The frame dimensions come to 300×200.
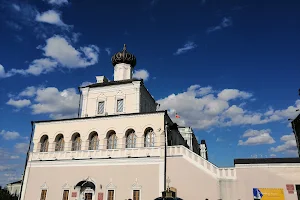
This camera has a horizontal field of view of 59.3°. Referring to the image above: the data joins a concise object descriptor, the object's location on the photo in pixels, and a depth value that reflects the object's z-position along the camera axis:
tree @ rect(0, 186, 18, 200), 29.76
